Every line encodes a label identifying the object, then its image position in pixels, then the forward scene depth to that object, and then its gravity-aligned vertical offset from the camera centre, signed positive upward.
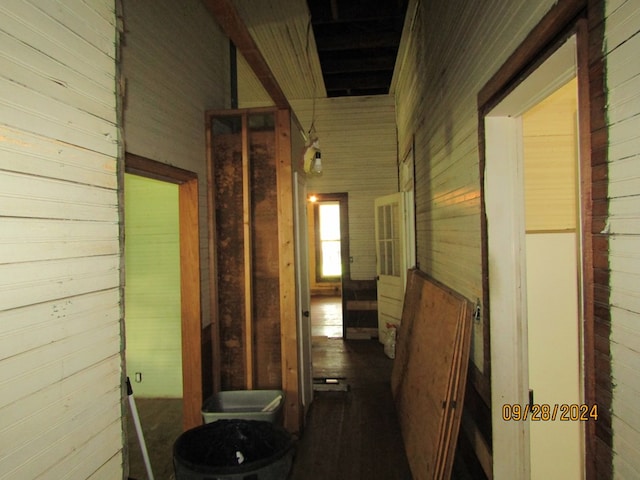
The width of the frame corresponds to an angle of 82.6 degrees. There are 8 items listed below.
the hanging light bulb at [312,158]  3.54 +0.75
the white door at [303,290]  3.25 -0.53
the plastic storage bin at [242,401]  2.88 -1.33
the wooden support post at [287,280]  3.08 -0.39
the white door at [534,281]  1.75 -0.26
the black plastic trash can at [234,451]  1.75 -1.17
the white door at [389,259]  5.08 -0.40
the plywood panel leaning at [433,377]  1.95 -0.94
